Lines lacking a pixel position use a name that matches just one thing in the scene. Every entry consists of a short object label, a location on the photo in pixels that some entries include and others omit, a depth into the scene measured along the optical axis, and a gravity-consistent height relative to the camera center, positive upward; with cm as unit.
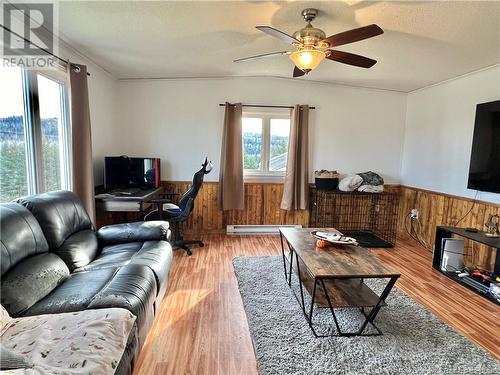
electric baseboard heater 443 -117
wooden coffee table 194 -78
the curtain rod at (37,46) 212 +84
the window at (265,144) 441 +13
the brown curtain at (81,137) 283 +11
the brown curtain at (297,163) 429 -14
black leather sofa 150 -78
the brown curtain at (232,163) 420 -16
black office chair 341 -72
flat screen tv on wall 290 +8
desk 320 -59
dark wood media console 264 -97
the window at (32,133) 224 +12
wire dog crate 450 -92
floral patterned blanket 110 -81
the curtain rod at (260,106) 429 +69
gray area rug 171 -124
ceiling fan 197 +80
